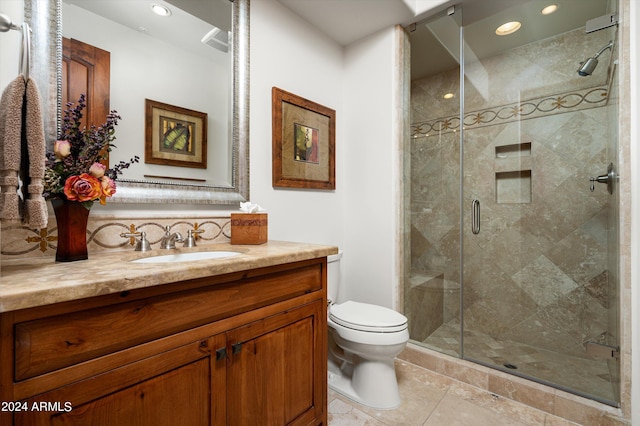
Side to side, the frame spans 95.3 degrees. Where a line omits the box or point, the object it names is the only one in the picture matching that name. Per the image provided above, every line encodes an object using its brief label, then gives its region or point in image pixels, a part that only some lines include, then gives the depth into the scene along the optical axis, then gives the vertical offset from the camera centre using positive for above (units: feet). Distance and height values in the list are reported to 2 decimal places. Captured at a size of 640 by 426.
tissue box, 4.53 -0.22
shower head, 5.57 +2.98
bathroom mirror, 3.31 +1.33
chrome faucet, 3.99 -0.36
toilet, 4.80 -2.26
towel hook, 2.37 +1.38
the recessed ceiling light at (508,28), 6.56 +4.25
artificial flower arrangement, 2.95 +0.54
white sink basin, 3.74 -0.56
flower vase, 2.98 -0.17
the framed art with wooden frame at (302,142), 5.80 +1.56
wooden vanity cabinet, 1.92 -1.20
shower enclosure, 6.04 +0.62
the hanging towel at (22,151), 2.26 +0.50
